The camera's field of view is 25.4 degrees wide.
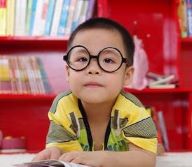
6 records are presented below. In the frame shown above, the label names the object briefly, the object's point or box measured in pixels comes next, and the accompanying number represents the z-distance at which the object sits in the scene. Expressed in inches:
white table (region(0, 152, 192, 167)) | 54.1
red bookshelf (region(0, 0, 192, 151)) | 96.0
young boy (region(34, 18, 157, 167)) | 44.7
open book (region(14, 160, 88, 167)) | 35.9
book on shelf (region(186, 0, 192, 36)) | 92.0
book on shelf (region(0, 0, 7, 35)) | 88.5
